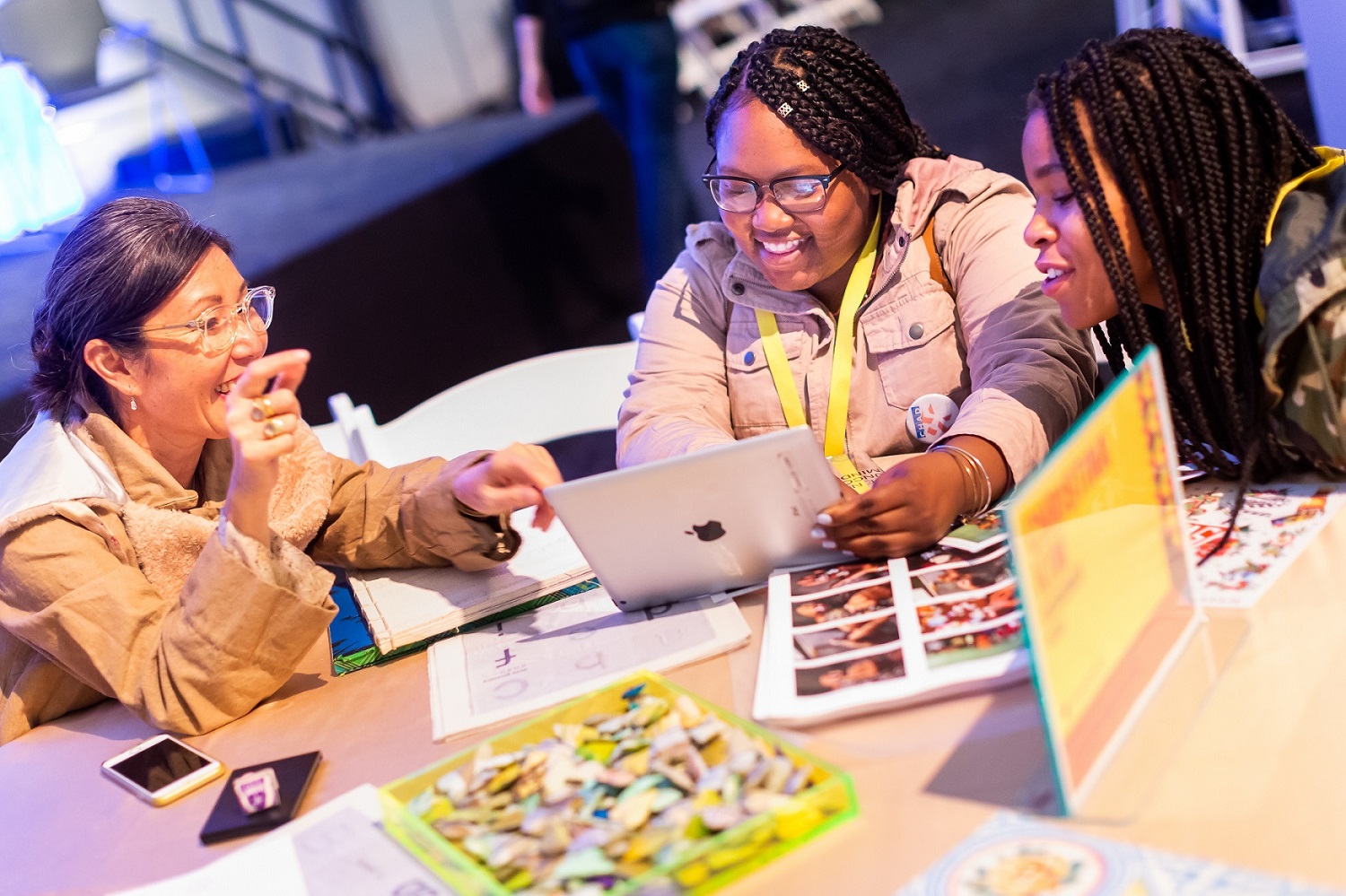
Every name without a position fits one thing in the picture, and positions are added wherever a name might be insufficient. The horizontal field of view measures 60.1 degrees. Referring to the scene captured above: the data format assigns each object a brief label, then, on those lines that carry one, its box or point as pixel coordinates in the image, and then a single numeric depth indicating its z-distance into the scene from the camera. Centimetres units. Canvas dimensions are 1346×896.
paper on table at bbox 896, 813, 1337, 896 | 76
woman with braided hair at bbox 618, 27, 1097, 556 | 170
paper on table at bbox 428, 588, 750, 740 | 124
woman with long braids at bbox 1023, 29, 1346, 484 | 128
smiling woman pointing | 136
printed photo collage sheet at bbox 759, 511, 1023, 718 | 107
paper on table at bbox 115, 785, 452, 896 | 97
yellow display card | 82
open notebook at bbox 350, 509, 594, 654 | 147
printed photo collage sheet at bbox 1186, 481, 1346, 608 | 113
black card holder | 111
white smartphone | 123
